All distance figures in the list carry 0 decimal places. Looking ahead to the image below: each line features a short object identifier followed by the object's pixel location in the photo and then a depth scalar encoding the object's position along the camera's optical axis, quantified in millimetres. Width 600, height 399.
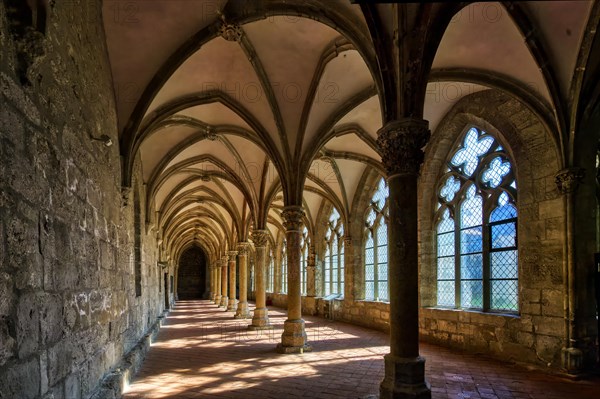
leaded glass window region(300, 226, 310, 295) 21178
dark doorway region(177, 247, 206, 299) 41531
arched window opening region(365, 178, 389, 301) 13782
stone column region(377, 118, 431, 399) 4918
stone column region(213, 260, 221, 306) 28867
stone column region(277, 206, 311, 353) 9055
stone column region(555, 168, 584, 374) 6723
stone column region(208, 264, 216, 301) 34562
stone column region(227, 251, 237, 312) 20938
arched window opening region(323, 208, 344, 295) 17000
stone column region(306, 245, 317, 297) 18781
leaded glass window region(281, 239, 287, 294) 26031
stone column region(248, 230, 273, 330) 13266
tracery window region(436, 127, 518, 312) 8758
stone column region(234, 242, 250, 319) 17359
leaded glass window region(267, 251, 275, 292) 28047
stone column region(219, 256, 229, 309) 24797
